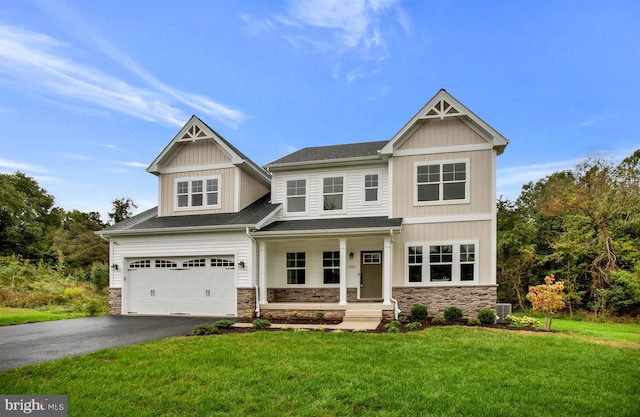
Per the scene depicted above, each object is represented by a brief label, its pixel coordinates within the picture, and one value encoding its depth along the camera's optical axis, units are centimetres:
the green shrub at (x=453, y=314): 1334
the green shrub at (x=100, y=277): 2133
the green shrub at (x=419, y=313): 1372
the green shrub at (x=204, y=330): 1061
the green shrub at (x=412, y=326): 1165
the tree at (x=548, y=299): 1241
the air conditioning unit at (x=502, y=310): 1394
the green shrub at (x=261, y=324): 1167
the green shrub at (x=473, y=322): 1245
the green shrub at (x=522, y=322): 1249
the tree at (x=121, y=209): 3080
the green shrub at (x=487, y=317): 1272
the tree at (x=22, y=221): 3366
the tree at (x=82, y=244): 2859
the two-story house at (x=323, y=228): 1433
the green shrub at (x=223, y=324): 1153
